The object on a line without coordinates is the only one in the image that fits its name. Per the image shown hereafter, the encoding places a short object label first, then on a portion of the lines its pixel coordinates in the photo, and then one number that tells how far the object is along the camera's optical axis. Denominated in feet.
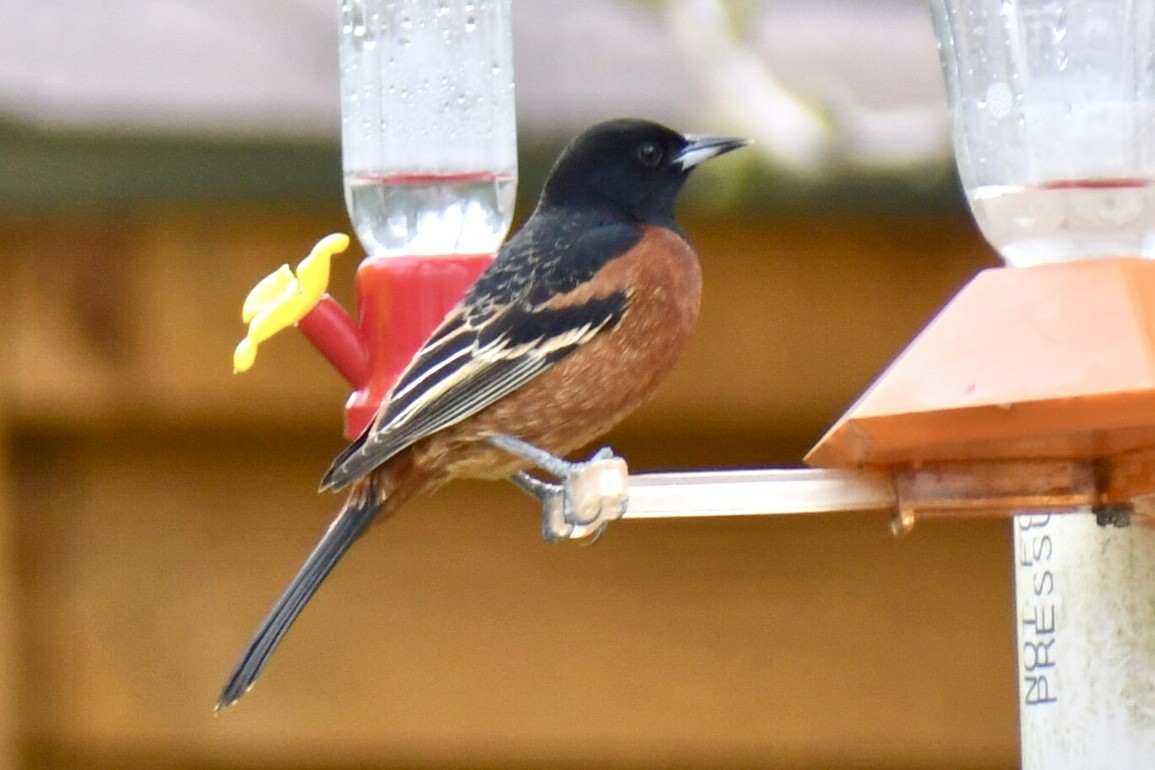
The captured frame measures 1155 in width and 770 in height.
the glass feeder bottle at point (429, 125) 23.80
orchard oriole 20.84
